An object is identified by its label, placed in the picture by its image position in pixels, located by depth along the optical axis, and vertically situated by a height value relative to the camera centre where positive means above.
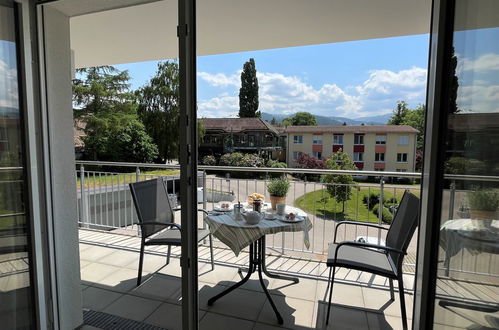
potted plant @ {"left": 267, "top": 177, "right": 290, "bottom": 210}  2.72 -0.43
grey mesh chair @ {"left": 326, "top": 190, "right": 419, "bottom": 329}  1.94 -0.84
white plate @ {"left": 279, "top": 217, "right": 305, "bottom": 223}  2.34 -0.61
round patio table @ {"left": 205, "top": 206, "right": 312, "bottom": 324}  2.21 -0.68
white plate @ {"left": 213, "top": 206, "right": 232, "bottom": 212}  2.67 -0.59
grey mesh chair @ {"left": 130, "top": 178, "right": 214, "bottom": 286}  2.54 -0.67
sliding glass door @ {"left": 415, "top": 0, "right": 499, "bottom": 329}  0.99 -0.11
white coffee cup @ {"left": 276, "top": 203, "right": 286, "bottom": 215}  2.54 -0.56
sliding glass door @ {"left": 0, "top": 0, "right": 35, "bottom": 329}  1.53 -0.28
